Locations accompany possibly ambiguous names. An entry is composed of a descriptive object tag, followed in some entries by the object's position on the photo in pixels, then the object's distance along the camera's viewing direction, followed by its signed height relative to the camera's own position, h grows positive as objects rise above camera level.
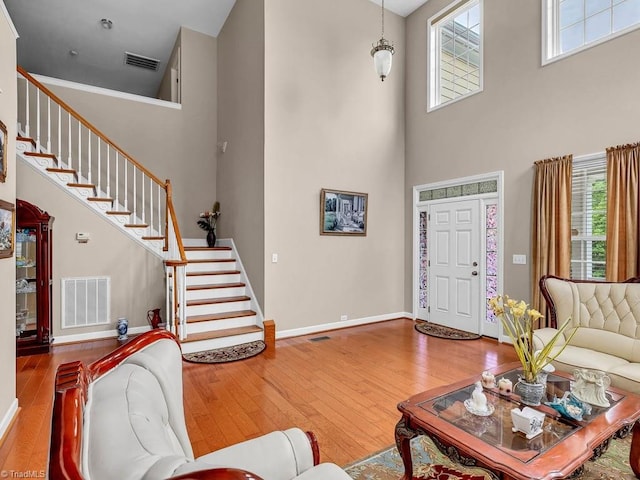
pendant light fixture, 4.35 +2.36
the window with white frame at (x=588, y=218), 3.83 +0.26
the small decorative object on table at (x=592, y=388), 1.93 -0.85
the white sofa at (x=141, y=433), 0.72 -0.47
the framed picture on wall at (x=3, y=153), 2.37 +0.62
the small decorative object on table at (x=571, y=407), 1.78 -0.89
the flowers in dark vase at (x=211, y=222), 6.02 +0.34
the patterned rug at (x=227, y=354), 3.90 -1.36
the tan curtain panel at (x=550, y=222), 3.98 +0.22
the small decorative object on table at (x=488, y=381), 2.15 -0.89
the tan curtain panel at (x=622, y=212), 3.46 +0.30
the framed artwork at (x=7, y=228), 2.42 +0.09
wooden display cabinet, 4.01 -0.49
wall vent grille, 4.52 -0.82
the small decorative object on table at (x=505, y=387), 2.08 -0.90
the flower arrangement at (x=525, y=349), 2.00 -0.65
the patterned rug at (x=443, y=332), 4.86 -1.37
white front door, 5.06 -0.37
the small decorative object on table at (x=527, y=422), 1.64 -0.89
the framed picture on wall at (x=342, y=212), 5.23 +0.45
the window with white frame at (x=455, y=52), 5.20 +3.02
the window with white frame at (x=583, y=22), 3.69 +2.52
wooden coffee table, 1.45 -0.94
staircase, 4.22 -0.04
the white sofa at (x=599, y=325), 2.71 -0.79
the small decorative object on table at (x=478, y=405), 1.84 -0.90
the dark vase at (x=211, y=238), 6.00 +0.04
